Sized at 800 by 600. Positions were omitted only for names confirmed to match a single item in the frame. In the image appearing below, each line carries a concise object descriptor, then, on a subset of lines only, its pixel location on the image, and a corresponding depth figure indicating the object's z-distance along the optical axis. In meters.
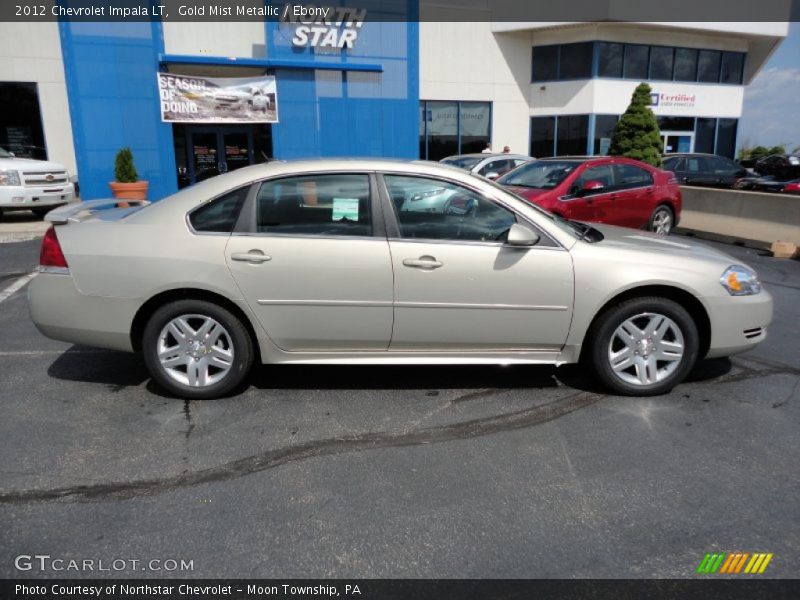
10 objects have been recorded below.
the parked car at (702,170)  16.27
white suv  12.53
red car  9.17
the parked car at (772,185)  13.44
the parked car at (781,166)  18.08
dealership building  15.64
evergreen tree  18.70
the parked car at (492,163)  13.18
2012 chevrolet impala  3.90
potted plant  14.95
